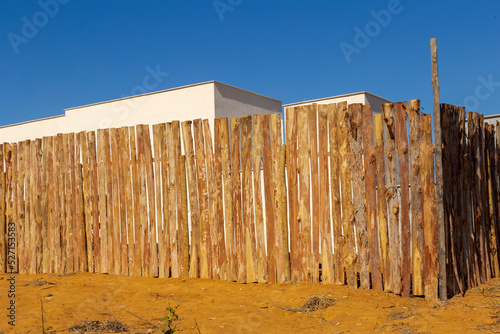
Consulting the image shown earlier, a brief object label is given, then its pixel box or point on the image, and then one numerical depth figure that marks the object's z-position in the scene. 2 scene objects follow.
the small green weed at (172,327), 3.52
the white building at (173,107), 13.92
